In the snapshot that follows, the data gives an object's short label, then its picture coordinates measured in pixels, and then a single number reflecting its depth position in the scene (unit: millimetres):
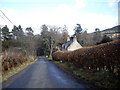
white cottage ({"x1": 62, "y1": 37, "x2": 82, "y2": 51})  59000
